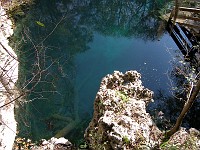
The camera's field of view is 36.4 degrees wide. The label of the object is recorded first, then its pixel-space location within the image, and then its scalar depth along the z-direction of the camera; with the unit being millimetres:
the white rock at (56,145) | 6703
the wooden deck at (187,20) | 11262
